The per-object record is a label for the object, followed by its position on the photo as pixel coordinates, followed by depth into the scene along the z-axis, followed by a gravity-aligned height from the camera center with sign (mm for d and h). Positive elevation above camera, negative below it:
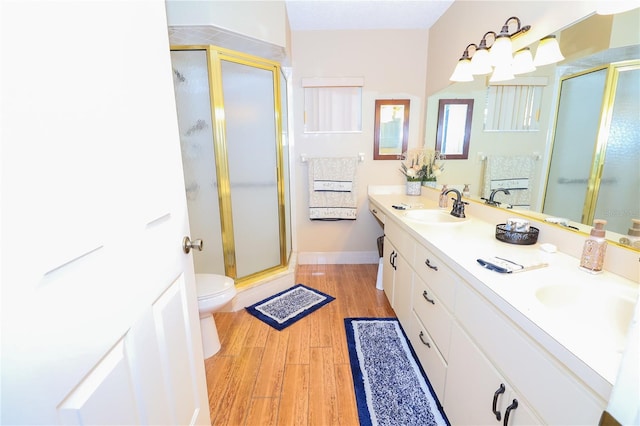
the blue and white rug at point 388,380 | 1304 -1231
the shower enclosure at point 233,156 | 2010 -12
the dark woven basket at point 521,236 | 1297 -394
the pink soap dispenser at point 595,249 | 968 -342
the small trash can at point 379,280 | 2543 -1158
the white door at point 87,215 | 399 -112
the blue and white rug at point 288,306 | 2082 -1233
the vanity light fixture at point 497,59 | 1439 +548
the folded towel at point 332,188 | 2795 -347
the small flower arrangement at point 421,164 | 2523 -103
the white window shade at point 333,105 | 2707 +489
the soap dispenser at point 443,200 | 2100 -356
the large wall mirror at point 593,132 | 947 +87
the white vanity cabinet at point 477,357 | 645 -644
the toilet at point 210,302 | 1650 -884
